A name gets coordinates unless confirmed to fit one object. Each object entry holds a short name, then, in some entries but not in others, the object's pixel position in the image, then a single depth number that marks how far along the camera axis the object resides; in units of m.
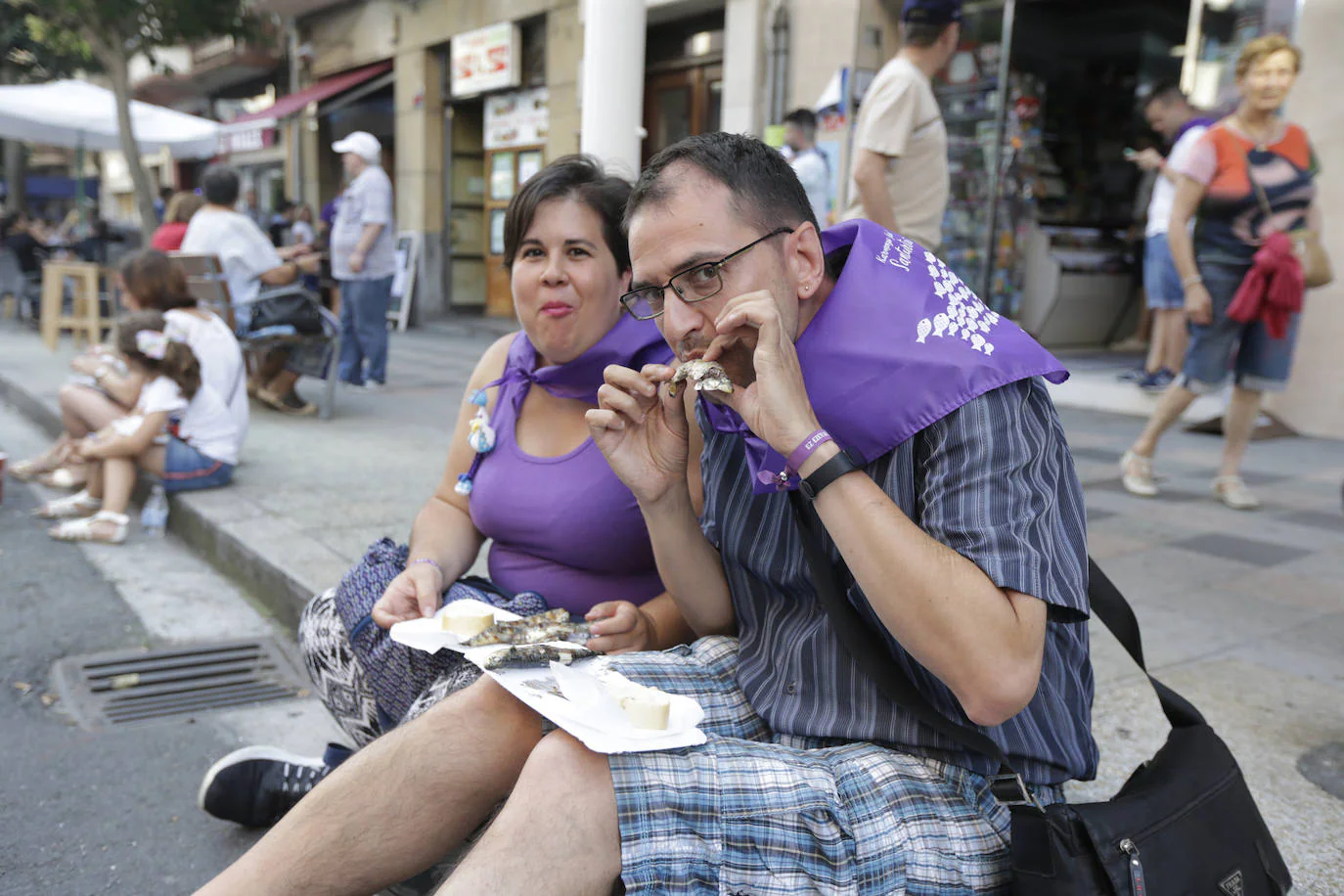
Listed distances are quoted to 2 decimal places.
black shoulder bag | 1.41
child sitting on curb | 5.02
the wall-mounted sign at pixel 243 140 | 17.11
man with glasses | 1.45
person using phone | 7.47
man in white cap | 8.33
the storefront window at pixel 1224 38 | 7.12
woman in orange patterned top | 4.75
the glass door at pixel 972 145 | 9.29
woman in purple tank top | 2.34
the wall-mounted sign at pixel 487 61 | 13.25
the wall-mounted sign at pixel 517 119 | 13.46
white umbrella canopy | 13.20
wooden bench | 7.29
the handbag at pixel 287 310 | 7.29
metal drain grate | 3.27
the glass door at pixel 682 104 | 11.32
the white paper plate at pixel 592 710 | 1.51
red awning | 16.39
